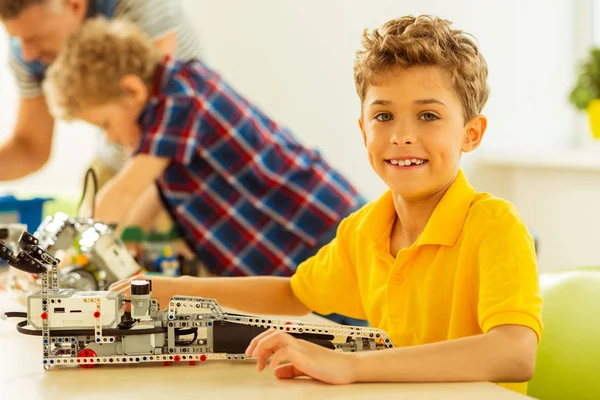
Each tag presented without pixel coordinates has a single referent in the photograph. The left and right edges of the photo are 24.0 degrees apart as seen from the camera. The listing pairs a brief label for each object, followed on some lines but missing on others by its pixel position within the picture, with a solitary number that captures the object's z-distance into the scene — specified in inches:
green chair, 64.8
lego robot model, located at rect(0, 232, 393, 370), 59.8
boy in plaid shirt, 102.7
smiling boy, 58.1
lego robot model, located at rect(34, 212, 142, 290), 73.7
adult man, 112.8
